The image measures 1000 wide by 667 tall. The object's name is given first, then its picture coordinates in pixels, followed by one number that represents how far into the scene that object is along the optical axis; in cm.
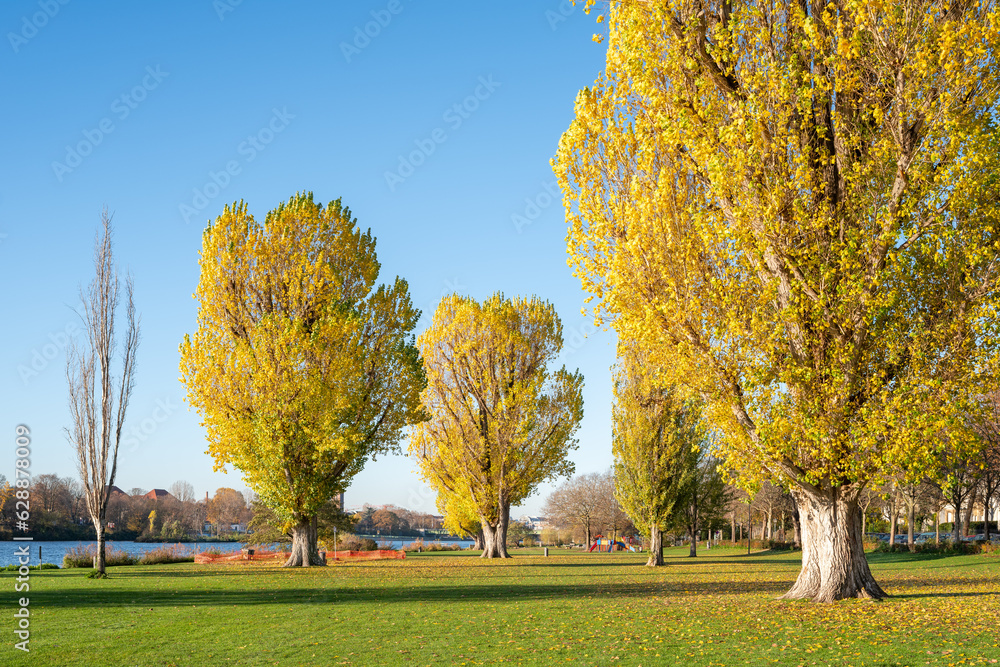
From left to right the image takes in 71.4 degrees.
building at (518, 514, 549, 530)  8768
